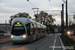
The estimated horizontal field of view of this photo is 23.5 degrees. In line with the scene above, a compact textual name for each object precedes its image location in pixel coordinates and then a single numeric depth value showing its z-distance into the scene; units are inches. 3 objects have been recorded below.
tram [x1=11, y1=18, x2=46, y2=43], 889.5
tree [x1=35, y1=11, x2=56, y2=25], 4441.4
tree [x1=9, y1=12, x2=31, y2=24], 3065.0
